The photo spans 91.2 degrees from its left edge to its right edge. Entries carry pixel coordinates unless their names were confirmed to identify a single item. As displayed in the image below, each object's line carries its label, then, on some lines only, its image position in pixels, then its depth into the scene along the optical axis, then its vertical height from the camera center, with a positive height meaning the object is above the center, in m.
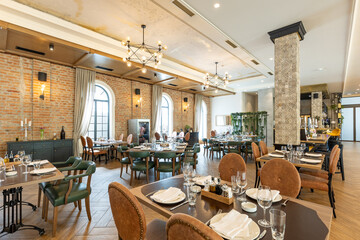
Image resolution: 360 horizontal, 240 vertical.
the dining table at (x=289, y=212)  1.06 -0.65
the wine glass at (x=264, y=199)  1.19 -0.52
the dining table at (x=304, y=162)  2.71 -0.64
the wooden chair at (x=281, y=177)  1.87 -0.60
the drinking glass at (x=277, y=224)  0.96 -0.56
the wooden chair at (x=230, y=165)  2.34 -0.58
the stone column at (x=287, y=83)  3.94 +0.92
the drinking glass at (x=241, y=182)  1.49 -0.50
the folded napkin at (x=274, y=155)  3.35 -0.62
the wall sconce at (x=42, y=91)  5.71 +1.00
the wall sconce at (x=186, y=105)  11.32 +1.14
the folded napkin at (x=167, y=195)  1.48 -0.64
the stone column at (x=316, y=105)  10.45 +1.11
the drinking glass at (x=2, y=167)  2.23 -0.57
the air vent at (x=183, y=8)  3.16 +2.15
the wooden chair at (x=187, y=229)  0.76 -0.48
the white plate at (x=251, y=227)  1.01 -0.65
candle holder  5.33 -0.15
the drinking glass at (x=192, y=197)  1.43 -0.60
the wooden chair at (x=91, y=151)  5.88 -1.00
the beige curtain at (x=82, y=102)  6.44 +0.76
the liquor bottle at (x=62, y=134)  5.92 -0.39
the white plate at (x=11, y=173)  2.19 -0.65
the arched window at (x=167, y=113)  10.36 +0.58
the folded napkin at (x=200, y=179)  1.87 -0.62
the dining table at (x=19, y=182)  1.95 -0.67
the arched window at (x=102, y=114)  7.44 +0.37
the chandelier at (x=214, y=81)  9.52 +2.37
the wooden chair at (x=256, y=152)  3.74 -0.61
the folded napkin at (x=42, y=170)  2.28 -0.65
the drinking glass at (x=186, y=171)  1.71 -0.47
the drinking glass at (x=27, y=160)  2.58 -0.57
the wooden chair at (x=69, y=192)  2.31 -0.99
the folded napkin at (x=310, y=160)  2.84 -0.61
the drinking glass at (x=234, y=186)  1.51 -0.54
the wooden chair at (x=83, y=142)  6.12 -0.70
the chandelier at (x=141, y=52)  5.93 +2.49
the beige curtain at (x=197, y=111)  11.88 +0.80
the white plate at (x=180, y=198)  1.45 -0.65
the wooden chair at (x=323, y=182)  2.68 -0.92
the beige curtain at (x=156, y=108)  9.17 +0.77
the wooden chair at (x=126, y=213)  1.20 -0.64
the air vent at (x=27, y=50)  4.95 +2.08
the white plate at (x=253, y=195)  1.48 -0.64
